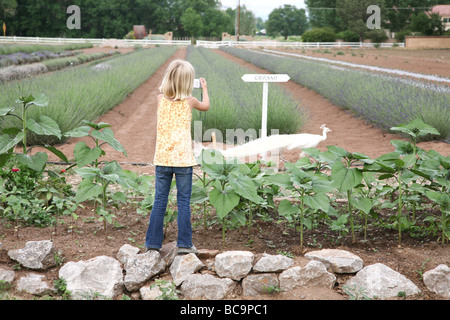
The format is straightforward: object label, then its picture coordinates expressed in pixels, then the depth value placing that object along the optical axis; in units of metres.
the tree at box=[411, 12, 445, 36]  31.64
